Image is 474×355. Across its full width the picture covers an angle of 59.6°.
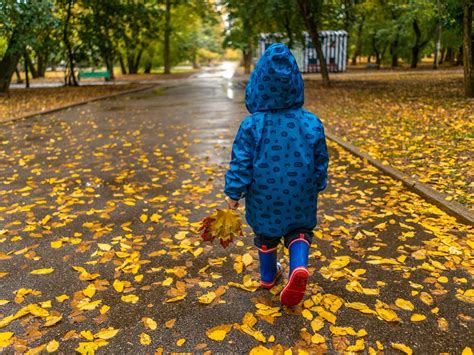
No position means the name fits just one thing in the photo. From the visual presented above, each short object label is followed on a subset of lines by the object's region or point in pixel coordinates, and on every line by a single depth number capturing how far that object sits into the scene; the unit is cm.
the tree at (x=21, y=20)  1605
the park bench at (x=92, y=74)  2703
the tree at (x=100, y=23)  2469
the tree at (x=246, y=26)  1889
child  271
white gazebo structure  3491
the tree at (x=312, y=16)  1889
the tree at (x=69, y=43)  2376
